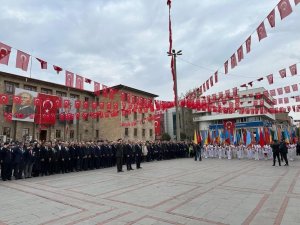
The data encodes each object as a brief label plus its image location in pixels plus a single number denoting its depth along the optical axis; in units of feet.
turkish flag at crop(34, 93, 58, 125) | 105.40
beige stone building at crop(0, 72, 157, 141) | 101.09
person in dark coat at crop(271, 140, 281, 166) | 52.34
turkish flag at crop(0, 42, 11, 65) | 35.01
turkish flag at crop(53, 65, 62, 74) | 45.16
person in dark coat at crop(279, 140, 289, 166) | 51.18
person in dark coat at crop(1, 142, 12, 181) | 38.27
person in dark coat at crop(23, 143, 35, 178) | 40.83
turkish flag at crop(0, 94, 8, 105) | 78.71
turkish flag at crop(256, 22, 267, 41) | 33.19
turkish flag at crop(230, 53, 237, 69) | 42.80
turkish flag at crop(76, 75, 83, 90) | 50.06
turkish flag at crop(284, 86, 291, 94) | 63.53
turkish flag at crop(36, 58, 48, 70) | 42.16
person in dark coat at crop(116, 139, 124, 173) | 46.44
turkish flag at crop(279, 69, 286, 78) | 50.98
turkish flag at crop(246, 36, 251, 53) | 37.70
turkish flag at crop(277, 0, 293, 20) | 27.68
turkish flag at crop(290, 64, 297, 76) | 48.93
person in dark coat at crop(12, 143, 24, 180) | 39.50
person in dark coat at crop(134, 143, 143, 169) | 51.93
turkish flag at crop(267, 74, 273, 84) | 56.14
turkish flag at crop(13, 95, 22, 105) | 83.64
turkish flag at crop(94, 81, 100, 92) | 54.64
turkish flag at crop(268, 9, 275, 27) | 30.60
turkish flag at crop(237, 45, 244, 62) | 40.17
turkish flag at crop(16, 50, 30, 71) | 37.58
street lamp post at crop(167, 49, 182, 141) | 78.12
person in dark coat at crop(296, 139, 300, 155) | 89.96
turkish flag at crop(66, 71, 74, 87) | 47.65
